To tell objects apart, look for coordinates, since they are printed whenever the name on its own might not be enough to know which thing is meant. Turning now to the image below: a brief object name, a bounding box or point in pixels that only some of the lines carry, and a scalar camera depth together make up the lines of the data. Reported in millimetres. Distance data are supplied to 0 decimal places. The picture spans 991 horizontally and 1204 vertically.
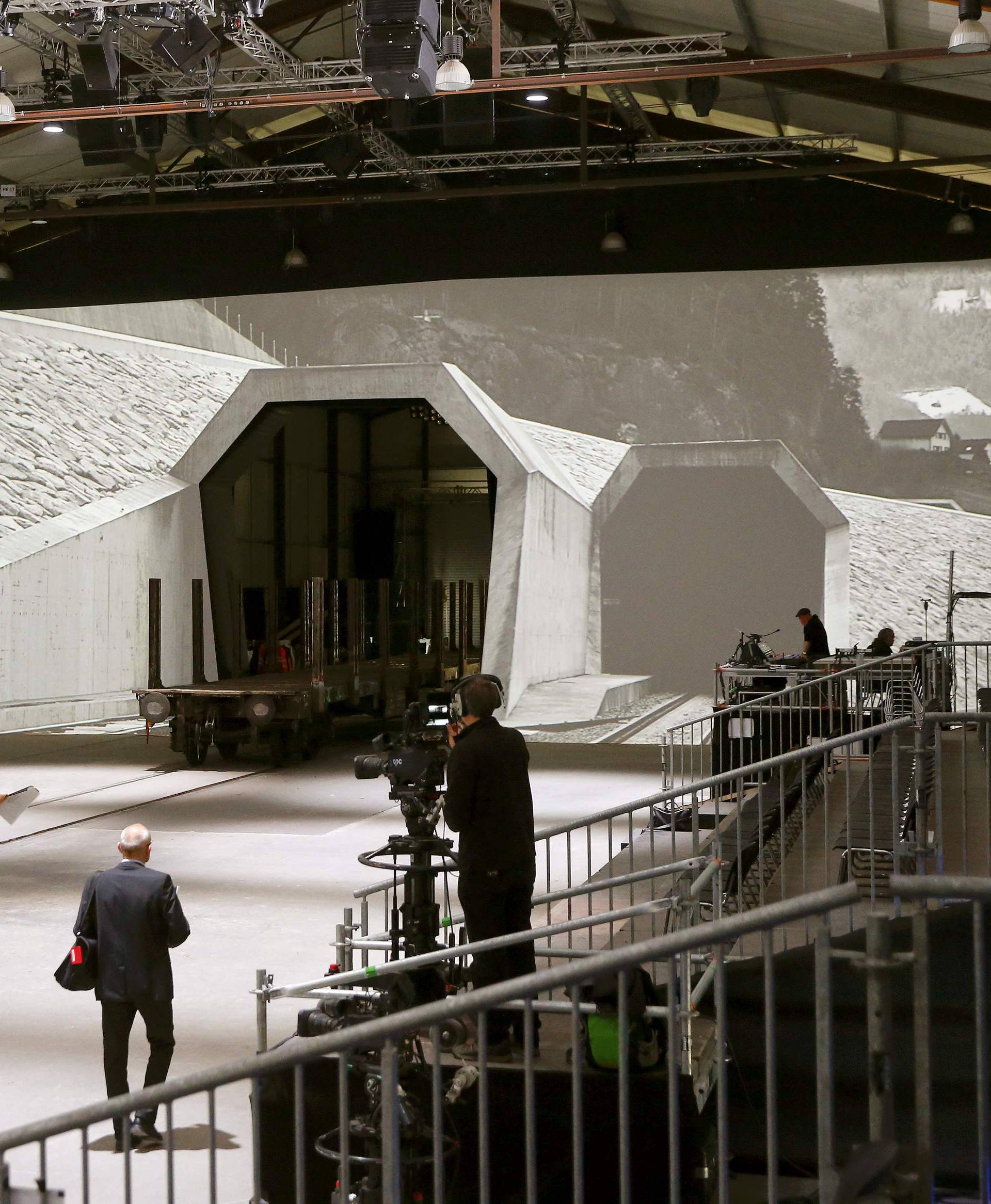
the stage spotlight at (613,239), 22625
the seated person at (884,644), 17016
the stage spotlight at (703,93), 18266
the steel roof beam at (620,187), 20594
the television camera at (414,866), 5348
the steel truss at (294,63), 16750
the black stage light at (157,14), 13023
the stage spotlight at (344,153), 20953
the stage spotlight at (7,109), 15016
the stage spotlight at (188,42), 13398
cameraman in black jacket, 5668
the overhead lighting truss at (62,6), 12516
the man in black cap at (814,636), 19969
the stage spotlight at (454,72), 13883
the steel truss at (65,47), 17172
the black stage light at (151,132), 19422
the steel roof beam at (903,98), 17984
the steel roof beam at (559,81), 15500
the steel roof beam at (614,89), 16625
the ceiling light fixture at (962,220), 21150
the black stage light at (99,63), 14883
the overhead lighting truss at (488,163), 21016
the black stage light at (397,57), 12219
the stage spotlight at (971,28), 12430
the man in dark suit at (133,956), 5910
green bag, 5051
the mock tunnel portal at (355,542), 24656
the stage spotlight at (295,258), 23750
